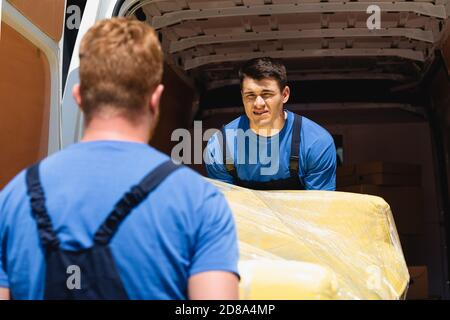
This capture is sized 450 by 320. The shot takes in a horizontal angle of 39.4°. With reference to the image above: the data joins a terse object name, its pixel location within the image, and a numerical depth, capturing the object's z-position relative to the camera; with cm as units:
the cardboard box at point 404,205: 626
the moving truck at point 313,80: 309
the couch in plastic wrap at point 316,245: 164
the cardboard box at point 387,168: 621
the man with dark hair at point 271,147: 326
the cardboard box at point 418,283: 513
